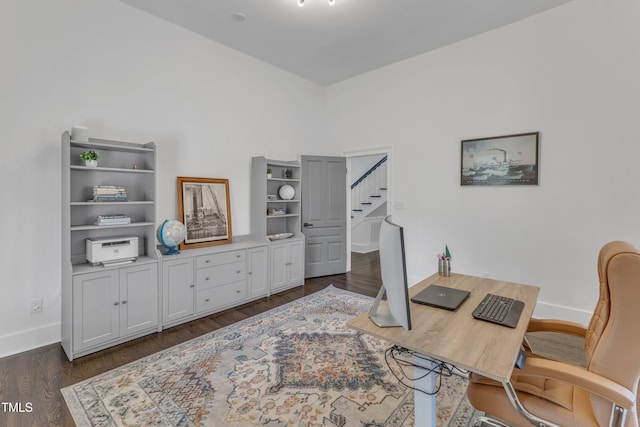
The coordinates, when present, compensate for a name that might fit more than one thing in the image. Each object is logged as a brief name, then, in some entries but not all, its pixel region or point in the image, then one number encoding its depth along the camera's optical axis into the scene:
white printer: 2.75
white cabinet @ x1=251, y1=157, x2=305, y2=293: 4.29
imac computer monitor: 1.25
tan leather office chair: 1.06
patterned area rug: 1.88
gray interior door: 5.09
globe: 3.34
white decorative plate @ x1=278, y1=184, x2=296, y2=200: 4.73
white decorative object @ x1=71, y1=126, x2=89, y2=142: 2.67
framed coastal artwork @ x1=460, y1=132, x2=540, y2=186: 3.49
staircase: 7.46
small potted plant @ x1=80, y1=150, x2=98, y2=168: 2.74
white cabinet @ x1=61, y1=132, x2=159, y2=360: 2.60
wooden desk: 1.12
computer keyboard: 1.46
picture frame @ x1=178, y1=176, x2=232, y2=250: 3.71
